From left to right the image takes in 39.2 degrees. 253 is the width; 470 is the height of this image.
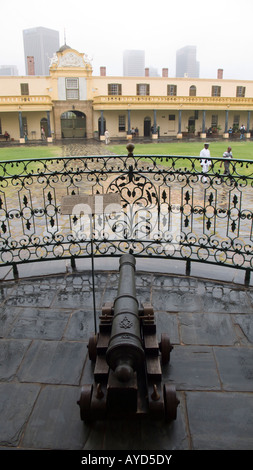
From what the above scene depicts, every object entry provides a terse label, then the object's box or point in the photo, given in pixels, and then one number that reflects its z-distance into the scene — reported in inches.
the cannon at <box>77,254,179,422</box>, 92.8
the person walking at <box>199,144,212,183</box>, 537.4
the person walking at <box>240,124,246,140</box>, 1533.0
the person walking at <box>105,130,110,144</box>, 1262.3
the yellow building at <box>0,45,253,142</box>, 1466.5
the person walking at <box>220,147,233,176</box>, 543.8
